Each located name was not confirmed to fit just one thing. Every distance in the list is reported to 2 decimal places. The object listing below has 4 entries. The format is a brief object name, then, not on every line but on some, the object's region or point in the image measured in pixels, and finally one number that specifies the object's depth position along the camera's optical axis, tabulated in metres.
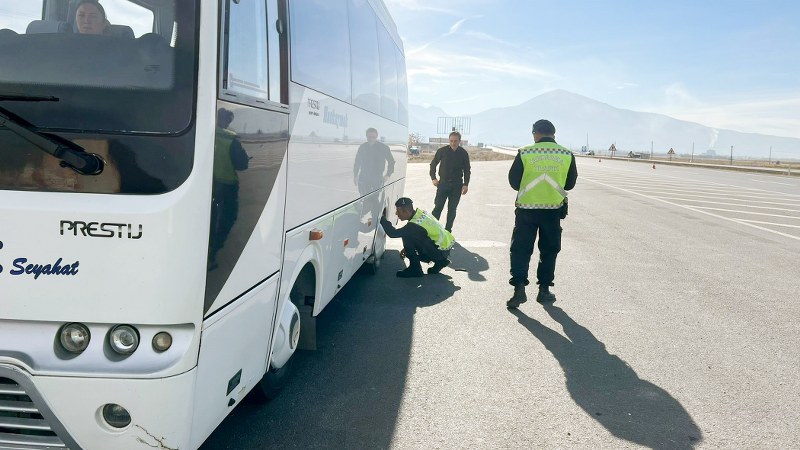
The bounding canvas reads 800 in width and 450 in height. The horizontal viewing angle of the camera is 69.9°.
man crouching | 7.67
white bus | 2.27
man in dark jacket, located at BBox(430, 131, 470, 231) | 10.56
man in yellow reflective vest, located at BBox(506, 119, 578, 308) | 6.25
